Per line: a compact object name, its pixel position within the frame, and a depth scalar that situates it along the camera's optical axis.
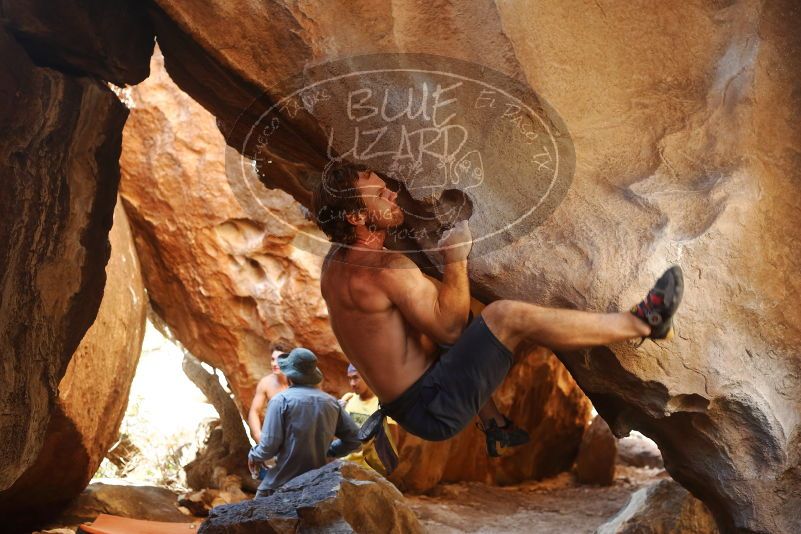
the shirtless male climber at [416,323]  3.18
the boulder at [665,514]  5.04
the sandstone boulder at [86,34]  4.30
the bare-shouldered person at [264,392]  6.77
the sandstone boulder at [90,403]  5.96
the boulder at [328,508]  4.05
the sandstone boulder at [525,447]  7.76
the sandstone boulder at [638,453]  9.64
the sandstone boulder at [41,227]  4.27
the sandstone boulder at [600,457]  8.55
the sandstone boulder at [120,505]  6.36
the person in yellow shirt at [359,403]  6.53
